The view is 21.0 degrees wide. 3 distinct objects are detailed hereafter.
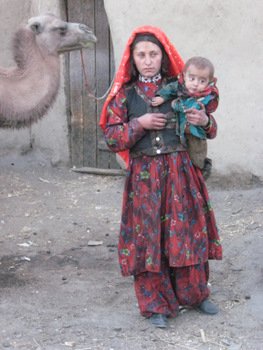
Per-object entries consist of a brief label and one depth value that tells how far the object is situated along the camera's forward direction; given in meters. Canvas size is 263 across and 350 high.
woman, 4.20
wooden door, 8.20
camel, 5.41
